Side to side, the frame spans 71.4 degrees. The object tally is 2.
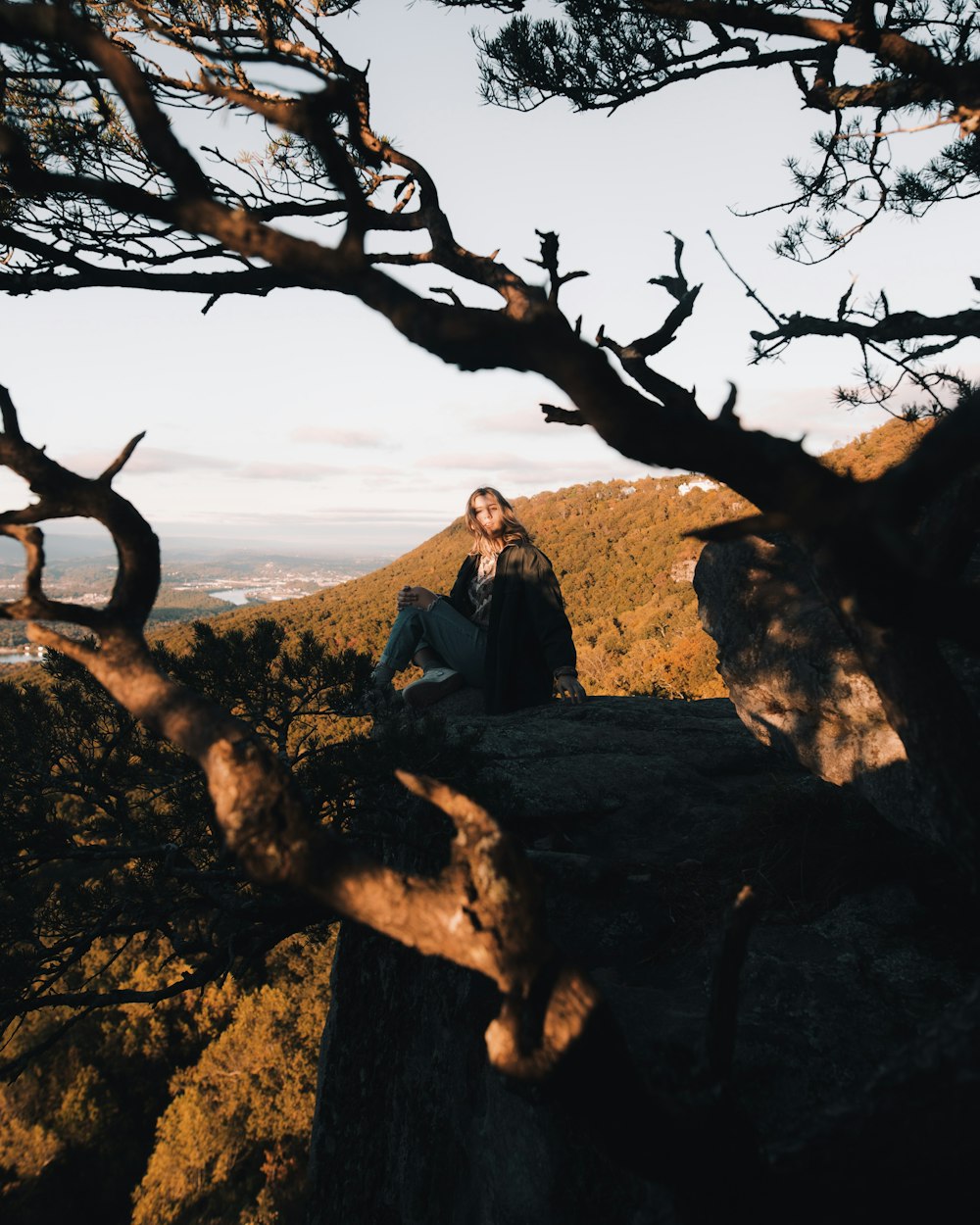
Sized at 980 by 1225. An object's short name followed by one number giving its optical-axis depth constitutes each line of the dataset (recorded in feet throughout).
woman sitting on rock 16.98
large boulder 9.95
